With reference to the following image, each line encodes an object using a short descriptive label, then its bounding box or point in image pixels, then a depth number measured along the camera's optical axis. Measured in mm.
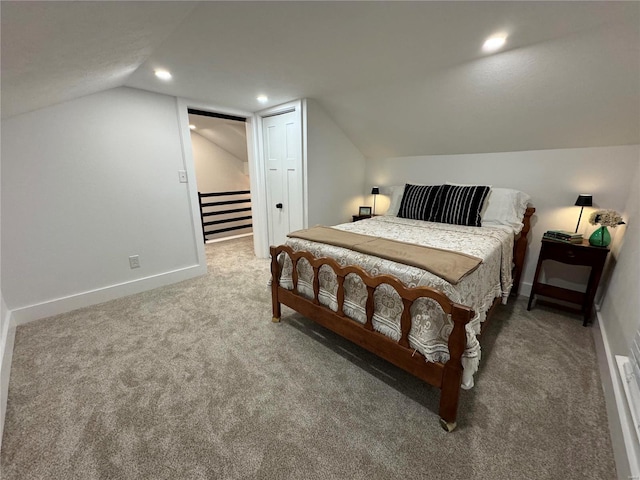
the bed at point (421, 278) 1266
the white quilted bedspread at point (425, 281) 1283
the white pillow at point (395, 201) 3111
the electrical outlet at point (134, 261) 2668
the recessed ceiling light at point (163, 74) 2043
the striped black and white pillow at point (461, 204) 2496
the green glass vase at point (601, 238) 2055
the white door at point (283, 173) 3041
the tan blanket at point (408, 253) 1351
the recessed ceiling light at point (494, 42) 1610
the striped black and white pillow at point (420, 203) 2748
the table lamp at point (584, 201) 2160
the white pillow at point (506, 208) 2447
